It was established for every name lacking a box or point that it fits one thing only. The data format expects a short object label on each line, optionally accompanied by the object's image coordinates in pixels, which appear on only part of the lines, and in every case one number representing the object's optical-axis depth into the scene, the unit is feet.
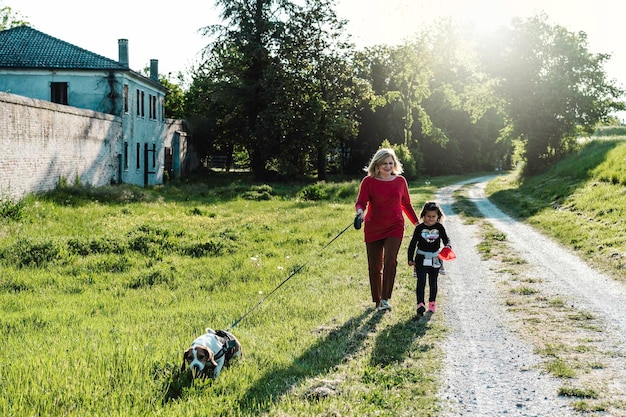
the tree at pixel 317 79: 133.08
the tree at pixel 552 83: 104.99
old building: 100.32
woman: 24.54
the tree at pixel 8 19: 199.11
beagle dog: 16.25
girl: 24.39
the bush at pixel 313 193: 95.45
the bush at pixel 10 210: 52.41
